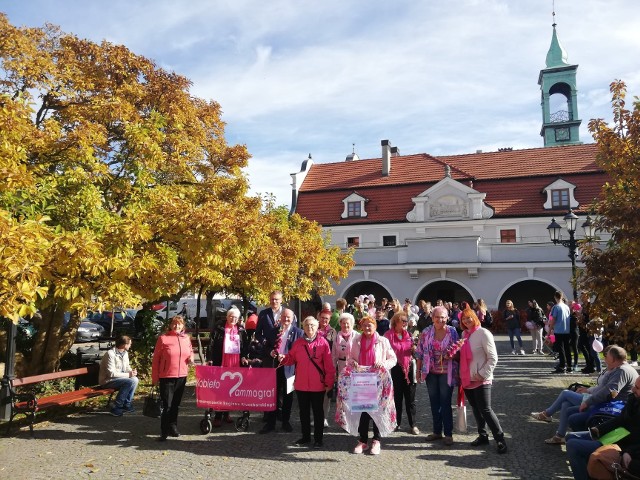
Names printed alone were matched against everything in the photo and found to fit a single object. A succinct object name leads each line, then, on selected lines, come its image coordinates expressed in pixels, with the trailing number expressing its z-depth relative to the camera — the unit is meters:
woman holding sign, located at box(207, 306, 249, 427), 8.17
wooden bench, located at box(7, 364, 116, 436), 7.90
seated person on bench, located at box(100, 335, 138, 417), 9.30
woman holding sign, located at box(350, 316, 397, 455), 6.79
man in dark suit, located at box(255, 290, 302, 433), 8.19
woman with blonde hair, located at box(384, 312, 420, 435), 7.67
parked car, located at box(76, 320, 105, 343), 24.91
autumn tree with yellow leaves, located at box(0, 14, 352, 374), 6.31
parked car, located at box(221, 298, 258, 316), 32.56
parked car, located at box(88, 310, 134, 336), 28.08
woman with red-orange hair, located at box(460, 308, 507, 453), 6.63
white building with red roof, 29.70
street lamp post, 15.79
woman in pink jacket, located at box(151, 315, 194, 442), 7.41
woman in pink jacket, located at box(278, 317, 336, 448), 7.02
